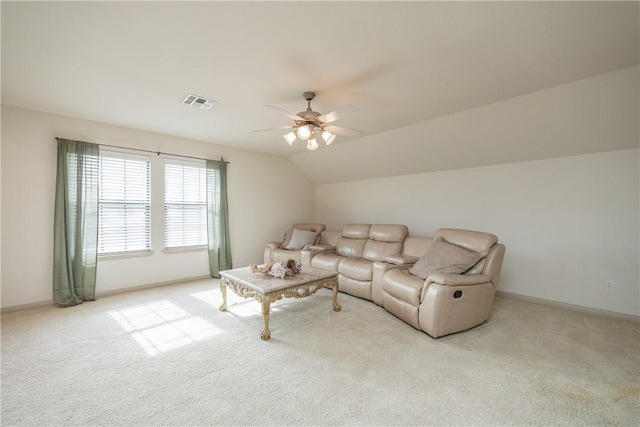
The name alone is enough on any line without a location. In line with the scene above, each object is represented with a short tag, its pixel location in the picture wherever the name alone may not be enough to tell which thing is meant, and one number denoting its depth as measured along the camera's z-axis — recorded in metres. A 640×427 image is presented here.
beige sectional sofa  2.62
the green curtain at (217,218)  4.90
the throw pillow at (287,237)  5.37
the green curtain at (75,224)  3.48
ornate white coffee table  2.65
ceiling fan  2.53
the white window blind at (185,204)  4.52
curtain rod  3.94
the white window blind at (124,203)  3.91
